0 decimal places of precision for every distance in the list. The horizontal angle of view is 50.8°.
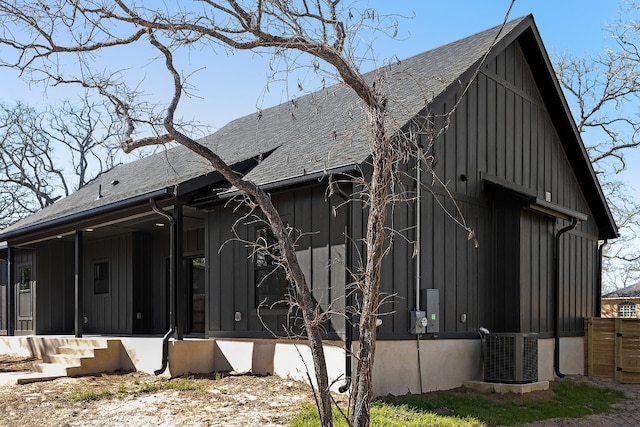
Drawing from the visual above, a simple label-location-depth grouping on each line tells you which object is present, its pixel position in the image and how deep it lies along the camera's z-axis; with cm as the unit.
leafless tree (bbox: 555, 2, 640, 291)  2253
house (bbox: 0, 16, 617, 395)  890
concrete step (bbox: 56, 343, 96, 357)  1100
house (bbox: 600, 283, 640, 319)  2507
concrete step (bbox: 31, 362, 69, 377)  1020
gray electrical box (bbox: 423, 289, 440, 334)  922
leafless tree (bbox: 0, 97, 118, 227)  3075
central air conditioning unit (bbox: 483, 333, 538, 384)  948
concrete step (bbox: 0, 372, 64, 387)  966
